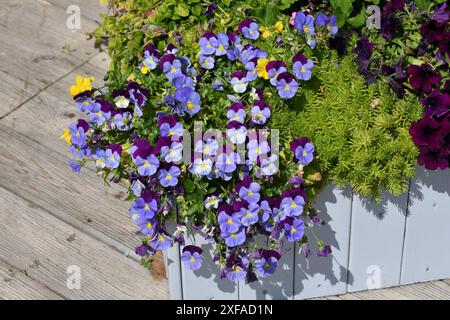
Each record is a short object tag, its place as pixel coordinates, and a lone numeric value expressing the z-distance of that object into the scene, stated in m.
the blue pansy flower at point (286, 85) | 2.40
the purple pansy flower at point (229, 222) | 2.33
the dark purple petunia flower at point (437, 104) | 2.41
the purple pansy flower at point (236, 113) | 2.38
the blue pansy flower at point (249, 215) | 2.33
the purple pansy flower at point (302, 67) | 2.44
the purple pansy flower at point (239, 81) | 2.46
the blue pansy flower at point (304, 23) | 2.53
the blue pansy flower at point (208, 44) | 2.53
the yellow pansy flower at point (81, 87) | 2.56
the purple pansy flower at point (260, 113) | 2.38
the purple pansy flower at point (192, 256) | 2.45
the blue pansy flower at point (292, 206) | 2.35
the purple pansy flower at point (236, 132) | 2.35
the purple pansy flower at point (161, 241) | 2.41
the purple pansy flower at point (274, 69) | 2.42
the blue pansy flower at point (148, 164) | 2.32
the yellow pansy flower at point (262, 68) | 2.46
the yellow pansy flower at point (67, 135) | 2.54
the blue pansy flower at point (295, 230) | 2.38
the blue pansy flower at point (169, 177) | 2.34
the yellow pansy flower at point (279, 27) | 2.61
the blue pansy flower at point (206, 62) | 2.52
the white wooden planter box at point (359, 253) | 2.58
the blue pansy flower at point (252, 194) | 2.33
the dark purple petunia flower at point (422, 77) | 2.44
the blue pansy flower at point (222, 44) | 2.53
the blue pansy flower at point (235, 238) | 2.35
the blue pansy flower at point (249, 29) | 2.58
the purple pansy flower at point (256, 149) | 2.35
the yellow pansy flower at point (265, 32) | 2.60
